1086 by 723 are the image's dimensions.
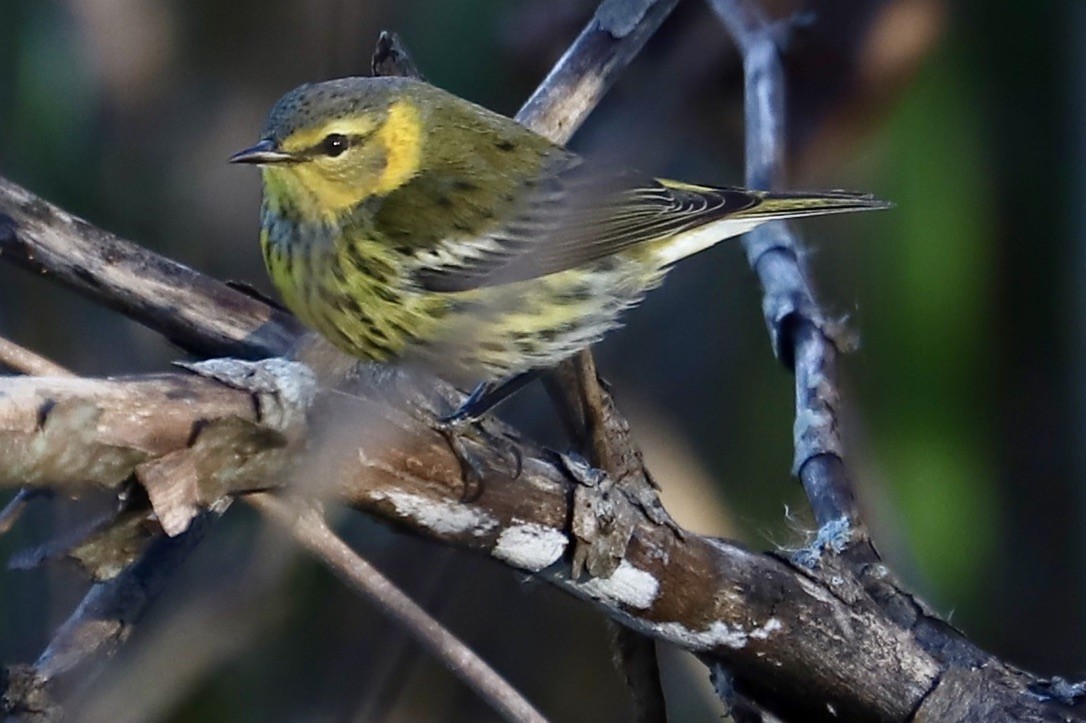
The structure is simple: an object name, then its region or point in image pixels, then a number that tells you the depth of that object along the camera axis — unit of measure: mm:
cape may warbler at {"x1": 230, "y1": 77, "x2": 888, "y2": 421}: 5305
